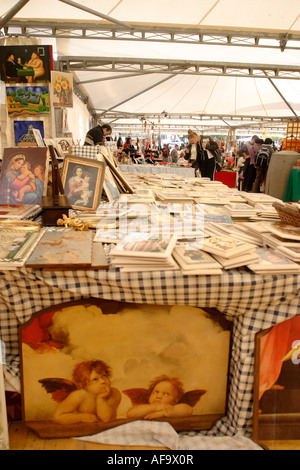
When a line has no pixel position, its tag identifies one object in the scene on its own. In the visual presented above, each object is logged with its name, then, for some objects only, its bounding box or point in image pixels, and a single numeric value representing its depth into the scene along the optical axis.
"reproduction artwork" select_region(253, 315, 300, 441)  1.57
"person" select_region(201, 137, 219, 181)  7.78
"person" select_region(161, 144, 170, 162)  16.54
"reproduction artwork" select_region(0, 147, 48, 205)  2.36
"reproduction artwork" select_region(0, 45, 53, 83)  3.34
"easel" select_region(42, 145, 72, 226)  2.04
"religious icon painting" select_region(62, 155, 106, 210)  2.39
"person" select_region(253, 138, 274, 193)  7.73
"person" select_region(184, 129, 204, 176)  7.48
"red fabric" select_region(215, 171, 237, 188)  9.86
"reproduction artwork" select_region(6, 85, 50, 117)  3.40
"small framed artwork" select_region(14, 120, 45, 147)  3.51
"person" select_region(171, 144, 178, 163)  15.46
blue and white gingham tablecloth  1.44
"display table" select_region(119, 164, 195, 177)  7.01
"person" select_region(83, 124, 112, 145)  6.00
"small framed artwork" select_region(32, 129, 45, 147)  2.76
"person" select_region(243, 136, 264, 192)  8.25
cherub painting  1.55
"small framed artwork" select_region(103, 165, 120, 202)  2.62
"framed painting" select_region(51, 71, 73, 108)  3.60
